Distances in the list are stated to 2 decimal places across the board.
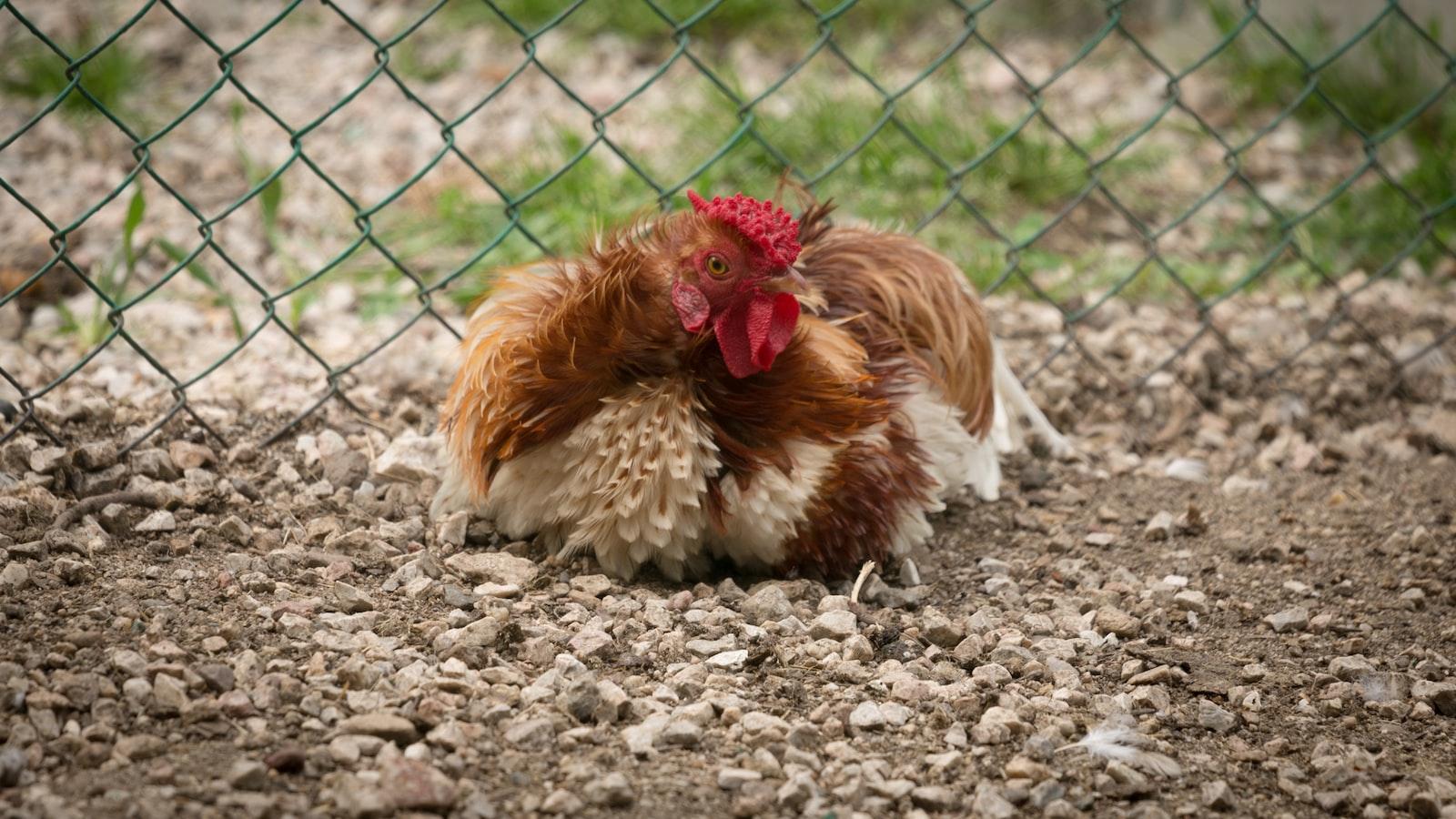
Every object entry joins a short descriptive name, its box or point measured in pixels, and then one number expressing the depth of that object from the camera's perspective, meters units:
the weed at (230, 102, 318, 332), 3.69
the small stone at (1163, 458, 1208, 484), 3.45
